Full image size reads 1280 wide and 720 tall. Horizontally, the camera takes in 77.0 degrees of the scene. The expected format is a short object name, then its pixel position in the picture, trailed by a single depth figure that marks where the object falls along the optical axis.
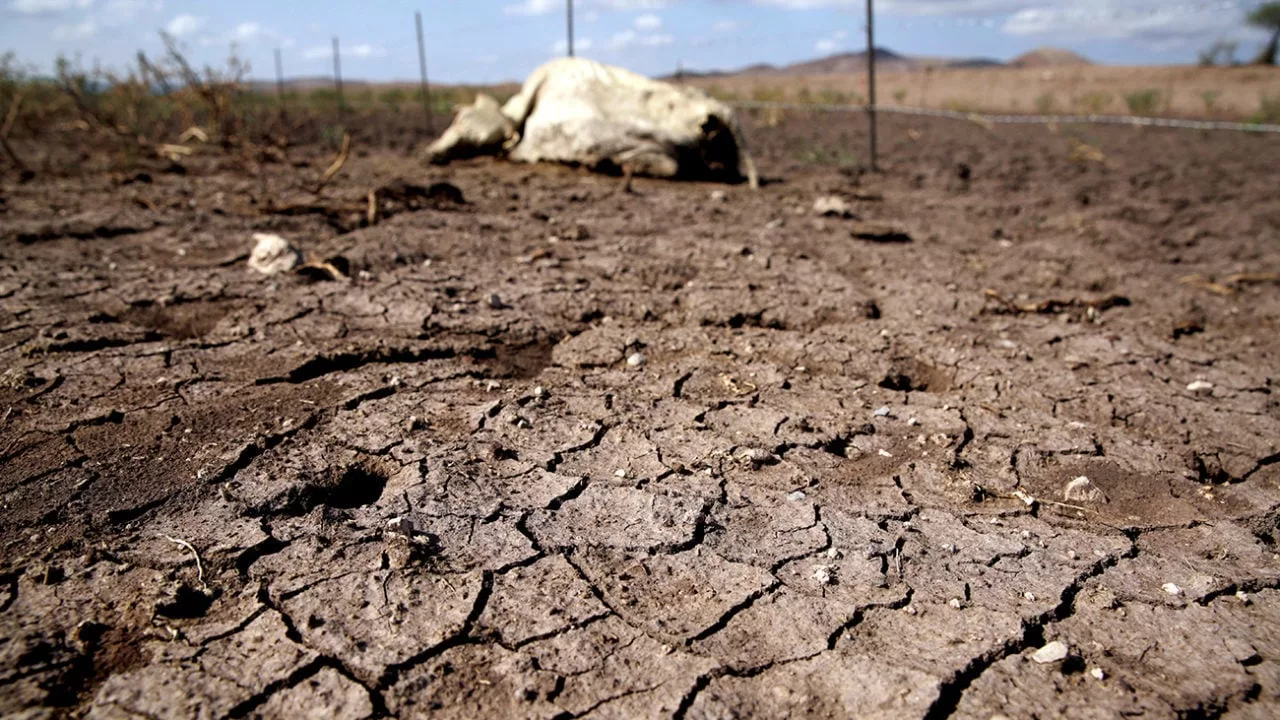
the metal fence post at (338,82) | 15.02
